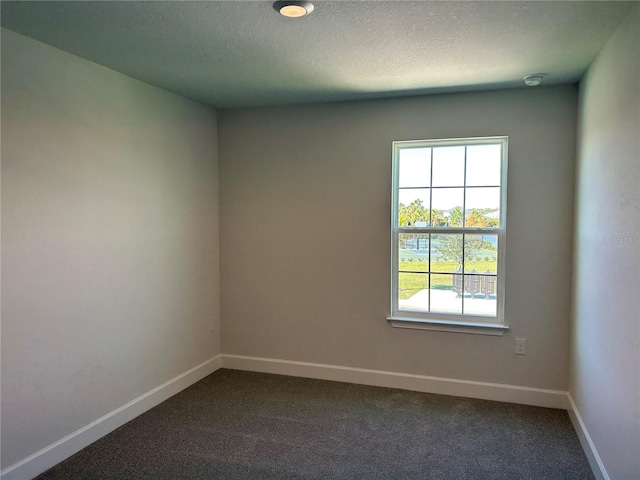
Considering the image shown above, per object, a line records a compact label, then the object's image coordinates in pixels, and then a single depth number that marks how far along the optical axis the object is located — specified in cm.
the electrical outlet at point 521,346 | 329
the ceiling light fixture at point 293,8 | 191
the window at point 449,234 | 338
